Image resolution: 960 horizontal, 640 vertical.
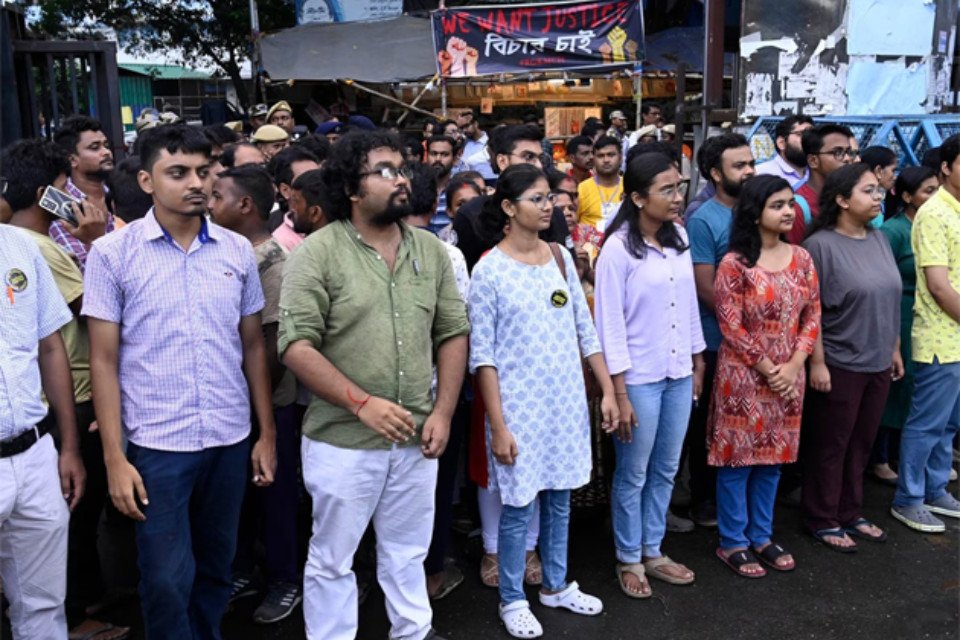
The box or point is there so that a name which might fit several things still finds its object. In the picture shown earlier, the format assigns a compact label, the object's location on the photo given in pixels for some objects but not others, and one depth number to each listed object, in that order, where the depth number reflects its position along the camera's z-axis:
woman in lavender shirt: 3.59
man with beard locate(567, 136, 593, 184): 7.19
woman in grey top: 4.05
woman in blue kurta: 3.27
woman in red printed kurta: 3.80
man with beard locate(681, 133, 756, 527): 4.23
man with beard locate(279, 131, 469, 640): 2.79
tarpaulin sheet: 13.45
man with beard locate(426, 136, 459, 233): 5.60
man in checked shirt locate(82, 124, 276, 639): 2.71
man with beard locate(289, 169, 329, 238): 3.51
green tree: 19.28
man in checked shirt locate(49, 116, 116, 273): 4.41
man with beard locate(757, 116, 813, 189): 5.45
